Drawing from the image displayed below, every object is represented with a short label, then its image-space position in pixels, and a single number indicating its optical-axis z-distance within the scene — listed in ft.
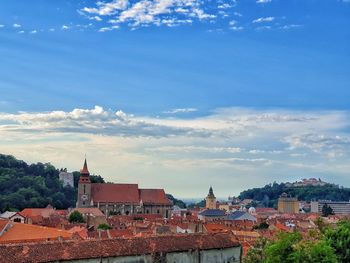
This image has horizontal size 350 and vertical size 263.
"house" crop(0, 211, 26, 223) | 308.48
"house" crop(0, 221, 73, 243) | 165.68
